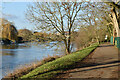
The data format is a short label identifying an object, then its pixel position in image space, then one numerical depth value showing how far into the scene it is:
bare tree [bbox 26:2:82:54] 15.09
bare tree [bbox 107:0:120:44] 14.52
